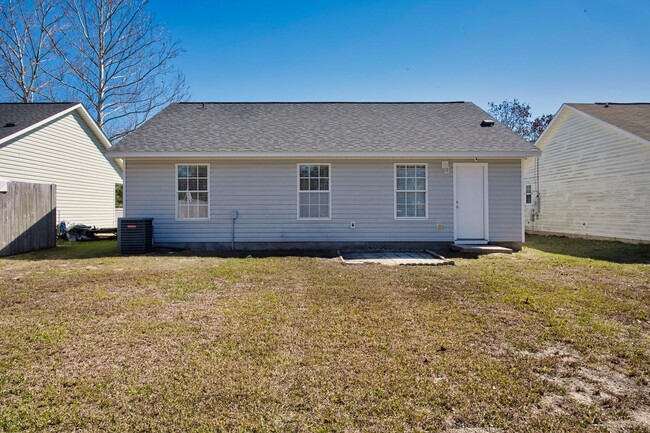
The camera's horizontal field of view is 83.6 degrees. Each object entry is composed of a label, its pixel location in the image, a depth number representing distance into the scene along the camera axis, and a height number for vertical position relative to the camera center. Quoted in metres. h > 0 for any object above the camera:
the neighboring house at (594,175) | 11.19 +1.49
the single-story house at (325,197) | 9.81 +0.56
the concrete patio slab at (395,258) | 7.72 -0.93
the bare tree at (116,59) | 19.67 +9.11
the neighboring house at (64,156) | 11.83 +2.36
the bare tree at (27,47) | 19.06 +9.31
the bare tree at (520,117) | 32.19 +9.07
